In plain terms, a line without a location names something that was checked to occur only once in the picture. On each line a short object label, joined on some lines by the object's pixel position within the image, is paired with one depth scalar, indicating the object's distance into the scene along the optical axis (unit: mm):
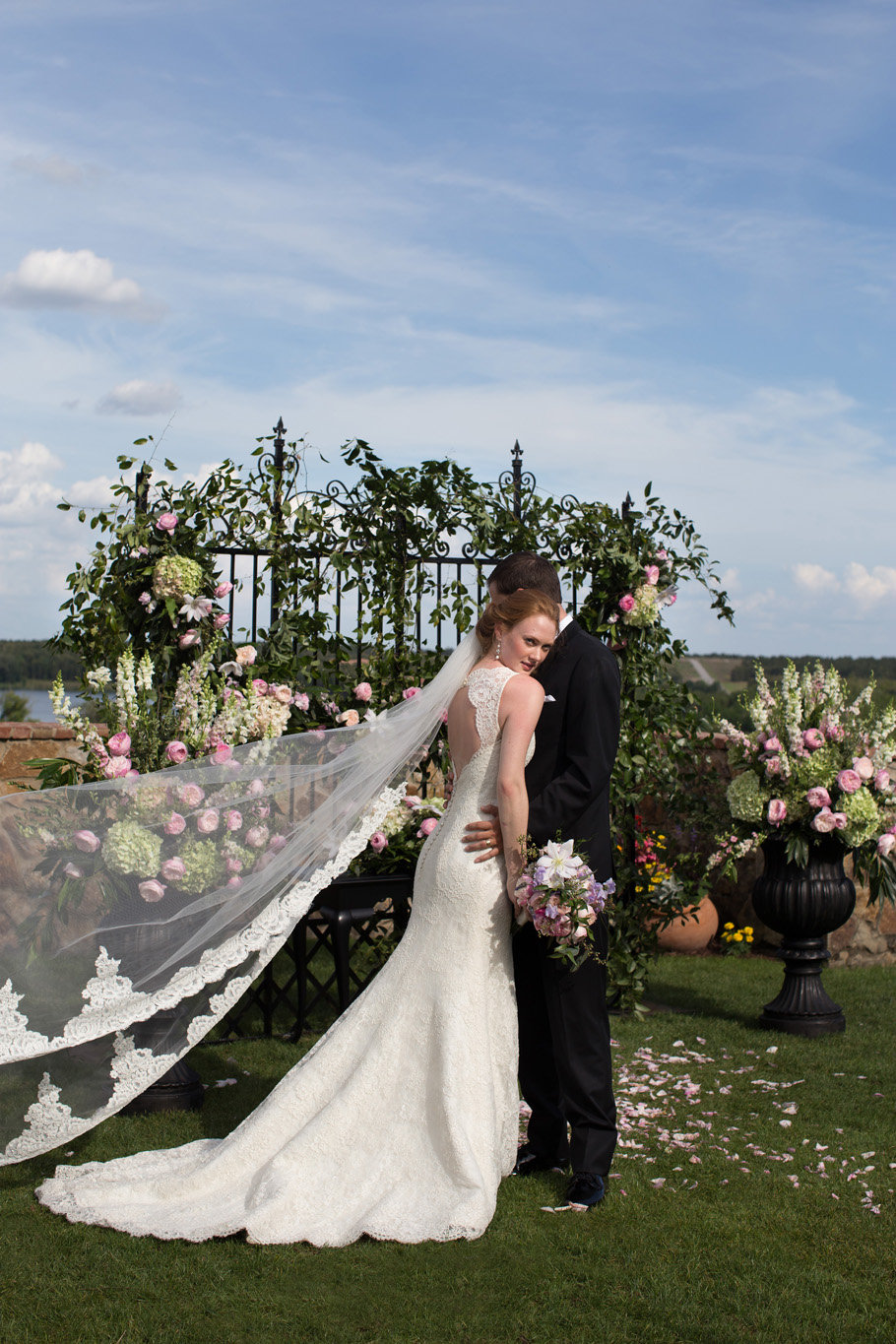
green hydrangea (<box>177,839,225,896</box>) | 4035
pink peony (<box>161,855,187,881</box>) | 4027
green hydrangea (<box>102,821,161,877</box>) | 4000
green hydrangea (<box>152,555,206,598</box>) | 5496
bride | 3562
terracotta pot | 8305
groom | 3855
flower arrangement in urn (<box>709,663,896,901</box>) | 6133
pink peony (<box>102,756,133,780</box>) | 4531
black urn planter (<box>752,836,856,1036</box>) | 6273
